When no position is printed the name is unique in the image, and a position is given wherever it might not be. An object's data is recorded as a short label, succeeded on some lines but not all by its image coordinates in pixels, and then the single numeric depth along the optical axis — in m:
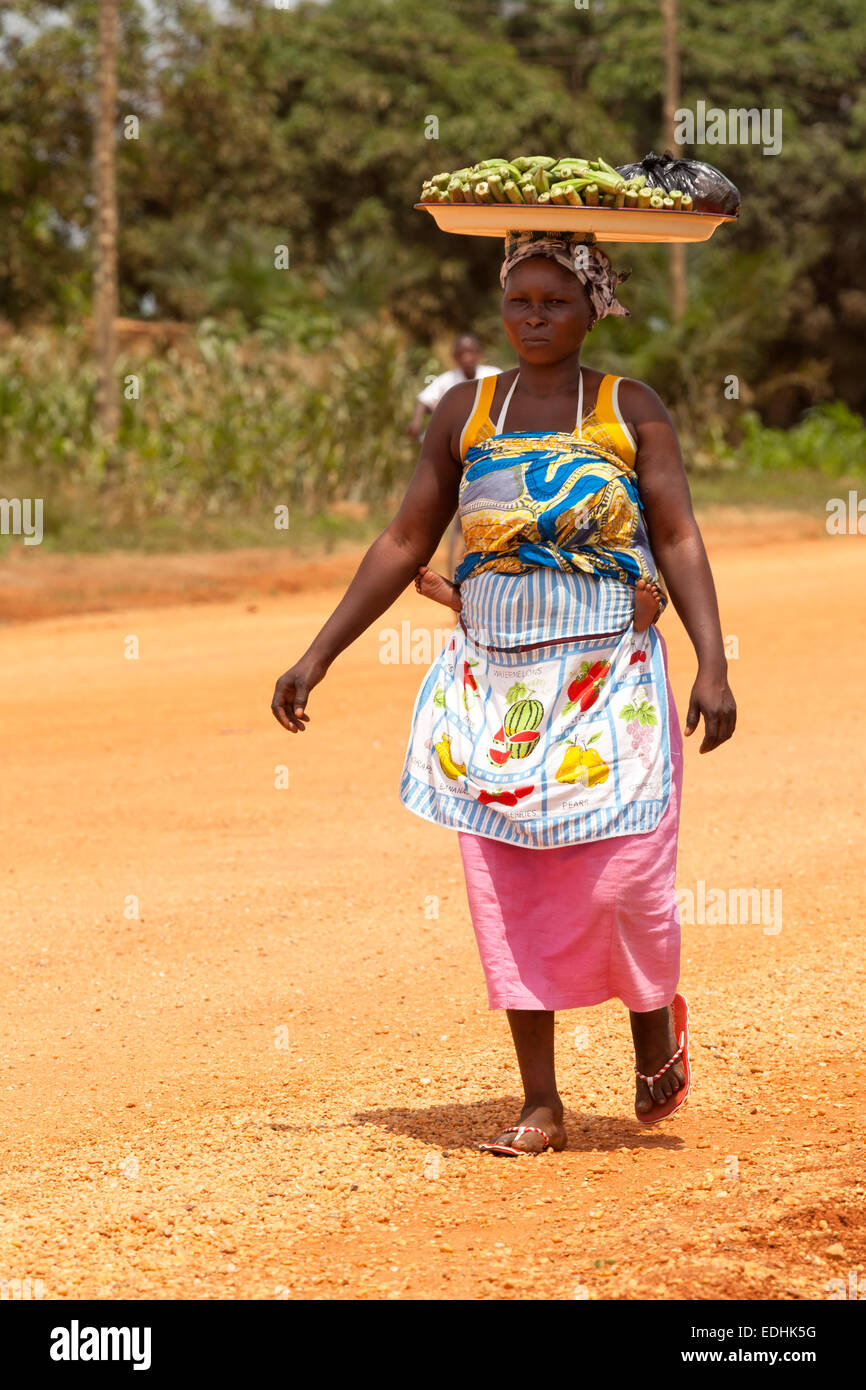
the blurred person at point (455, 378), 24.42
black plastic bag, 7.17
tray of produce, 7.04
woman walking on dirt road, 7.14
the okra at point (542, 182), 7.07
